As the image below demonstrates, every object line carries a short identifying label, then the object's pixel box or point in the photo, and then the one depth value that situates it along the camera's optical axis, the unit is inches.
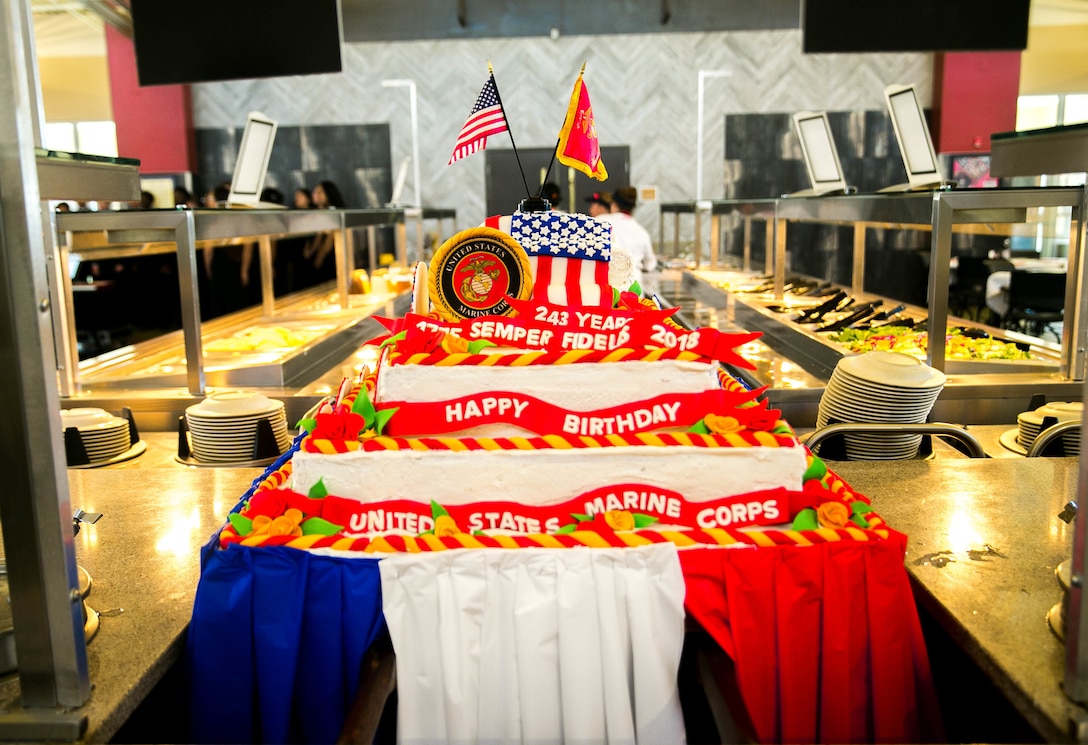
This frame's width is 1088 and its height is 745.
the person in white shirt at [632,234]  273.7
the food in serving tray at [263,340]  165.5
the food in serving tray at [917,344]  148.1
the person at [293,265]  390.3
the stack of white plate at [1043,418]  108.0
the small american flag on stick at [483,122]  112.5
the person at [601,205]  326.6
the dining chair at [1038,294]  314.5
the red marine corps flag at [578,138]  109.8
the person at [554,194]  260.4
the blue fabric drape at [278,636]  64.7
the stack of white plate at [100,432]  114.2
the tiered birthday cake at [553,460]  68.6
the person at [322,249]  352.5
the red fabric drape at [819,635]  65.4
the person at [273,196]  307.9
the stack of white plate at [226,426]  112.1
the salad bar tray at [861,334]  144.3
